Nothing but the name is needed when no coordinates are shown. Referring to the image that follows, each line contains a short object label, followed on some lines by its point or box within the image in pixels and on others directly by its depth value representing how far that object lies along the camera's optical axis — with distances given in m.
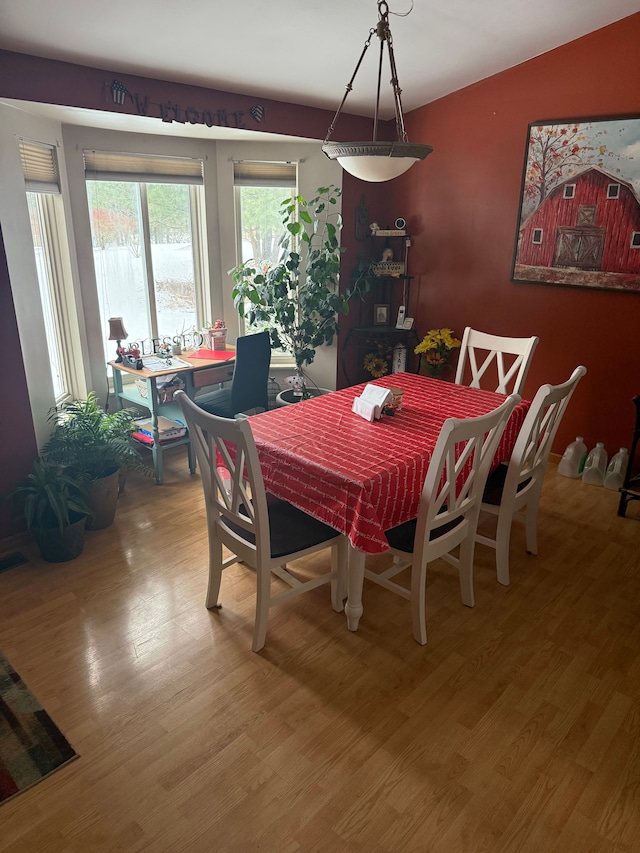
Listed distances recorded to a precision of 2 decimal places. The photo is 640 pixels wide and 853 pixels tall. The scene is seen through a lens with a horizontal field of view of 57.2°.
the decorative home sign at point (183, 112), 3.15
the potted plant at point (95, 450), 3.19
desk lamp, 3.96
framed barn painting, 3.55
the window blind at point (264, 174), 4.58
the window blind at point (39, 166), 3.28
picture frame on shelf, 4.89
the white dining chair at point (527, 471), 2.54
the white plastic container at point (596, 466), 3.87
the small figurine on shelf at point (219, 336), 4.41
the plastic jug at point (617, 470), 3.79
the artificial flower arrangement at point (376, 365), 4.87
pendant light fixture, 2.16
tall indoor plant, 4.37
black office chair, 3.75
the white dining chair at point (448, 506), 2.15
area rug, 1.87
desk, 3.77
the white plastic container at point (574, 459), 3.95
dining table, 2.15
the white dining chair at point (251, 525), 2.12
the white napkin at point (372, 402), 2.73
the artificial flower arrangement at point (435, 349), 4.49
